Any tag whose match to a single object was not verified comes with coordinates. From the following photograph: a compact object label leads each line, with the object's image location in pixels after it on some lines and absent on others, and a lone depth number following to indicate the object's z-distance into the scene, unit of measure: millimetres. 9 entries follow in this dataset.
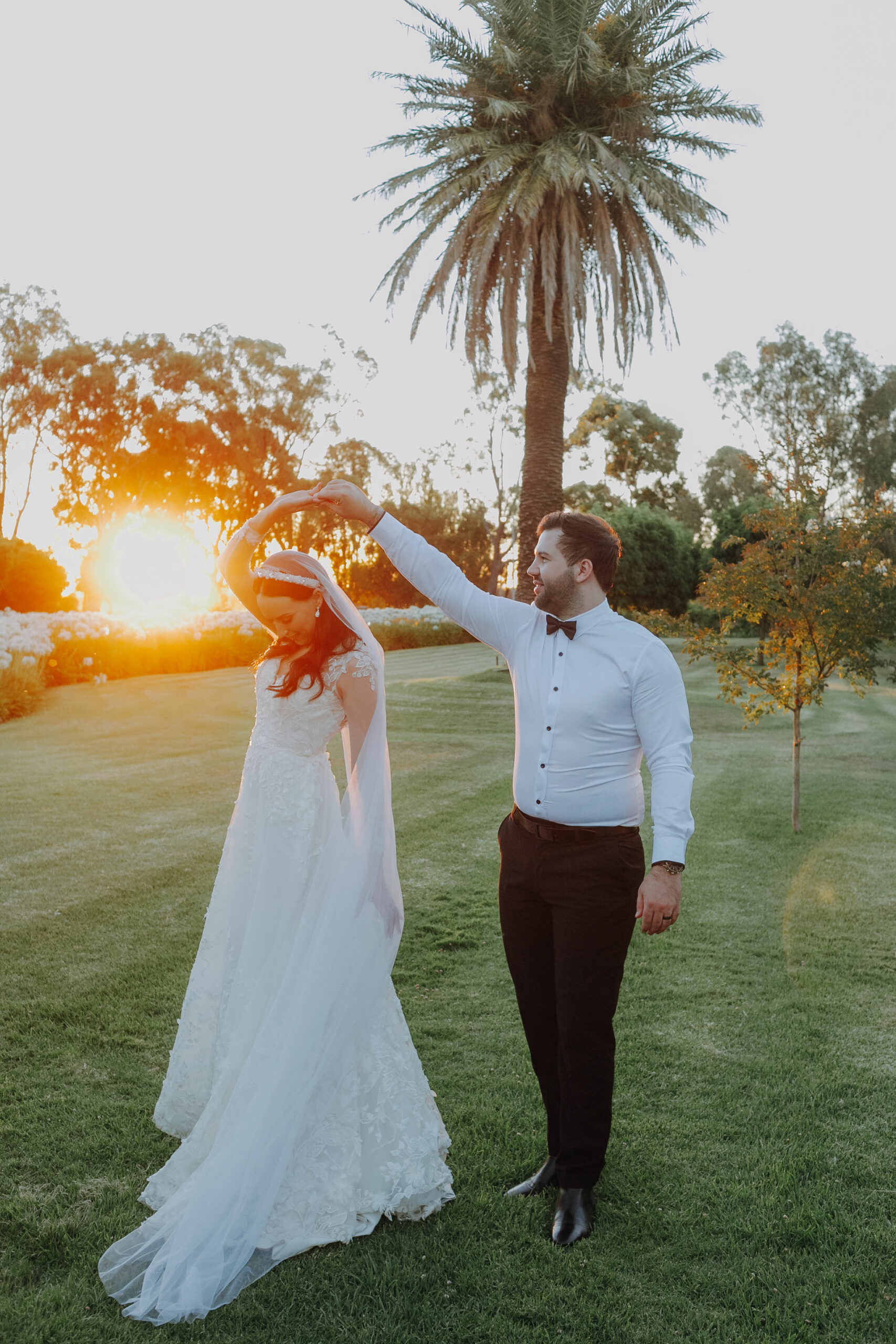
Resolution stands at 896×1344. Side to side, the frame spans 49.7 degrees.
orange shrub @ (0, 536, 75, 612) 24531
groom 3088
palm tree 16109
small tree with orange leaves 9039
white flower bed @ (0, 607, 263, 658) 16453
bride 2957
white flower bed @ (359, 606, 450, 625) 33844
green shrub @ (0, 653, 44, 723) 14758
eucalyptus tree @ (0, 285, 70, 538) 34406
